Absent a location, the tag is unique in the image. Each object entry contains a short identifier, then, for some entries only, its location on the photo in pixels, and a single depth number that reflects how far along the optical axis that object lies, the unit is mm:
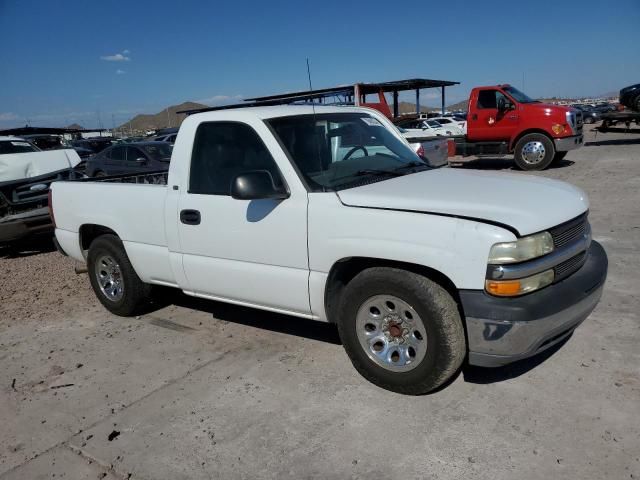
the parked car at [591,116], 40503
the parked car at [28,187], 7836
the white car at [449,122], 27347
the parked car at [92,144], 26266
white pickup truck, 2957
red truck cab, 13844
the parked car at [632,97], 18188
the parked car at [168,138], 24173
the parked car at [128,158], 13820
